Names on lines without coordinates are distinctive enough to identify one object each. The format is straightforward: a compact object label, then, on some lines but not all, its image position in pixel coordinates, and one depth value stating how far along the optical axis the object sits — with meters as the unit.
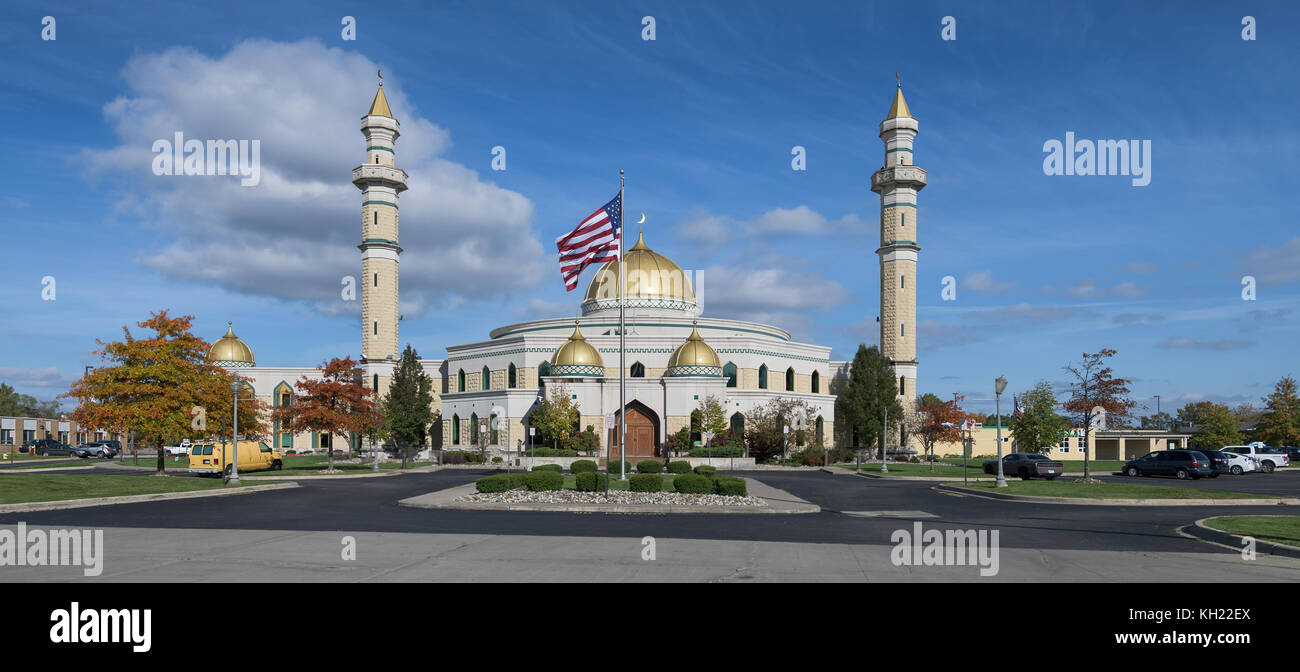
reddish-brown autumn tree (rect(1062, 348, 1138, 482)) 33.97
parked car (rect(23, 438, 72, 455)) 75.69
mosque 56.31
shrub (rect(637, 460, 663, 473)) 35.31
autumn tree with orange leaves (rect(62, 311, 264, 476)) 35.47
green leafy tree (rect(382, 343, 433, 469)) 58.62
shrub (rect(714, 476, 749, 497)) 24.69
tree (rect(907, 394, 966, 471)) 59.94
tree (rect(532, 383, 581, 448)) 53.28
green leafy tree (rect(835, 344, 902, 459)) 62.50
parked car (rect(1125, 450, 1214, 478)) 37.92
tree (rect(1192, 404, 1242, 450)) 64.75
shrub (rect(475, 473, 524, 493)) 25.62
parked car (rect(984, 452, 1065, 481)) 37.78
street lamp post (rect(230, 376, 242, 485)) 30.53
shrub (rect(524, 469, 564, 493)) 25.20
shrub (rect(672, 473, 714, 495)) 24.72
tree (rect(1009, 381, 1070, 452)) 45.72
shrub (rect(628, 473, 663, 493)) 25.64
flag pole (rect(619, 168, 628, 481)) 27.73
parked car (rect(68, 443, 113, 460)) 70.41
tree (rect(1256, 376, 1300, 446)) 62.47
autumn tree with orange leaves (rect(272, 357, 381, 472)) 43.25
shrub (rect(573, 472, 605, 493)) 25.12
